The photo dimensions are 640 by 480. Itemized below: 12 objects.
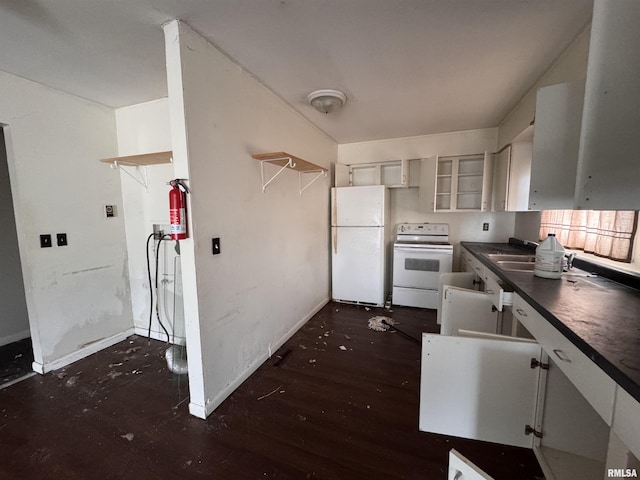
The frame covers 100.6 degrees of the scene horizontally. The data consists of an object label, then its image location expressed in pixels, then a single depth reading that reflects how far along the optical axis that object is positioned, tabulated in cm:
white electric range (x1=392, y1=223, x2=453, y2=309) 326
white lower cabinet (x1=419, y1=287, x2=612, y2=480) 122
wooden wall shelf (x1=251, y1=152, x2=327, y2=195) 191
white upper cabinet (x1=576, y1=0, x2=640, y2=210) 92
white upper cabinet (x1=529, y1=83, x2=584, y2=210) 138
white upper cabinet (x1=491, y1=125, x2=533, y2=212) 247
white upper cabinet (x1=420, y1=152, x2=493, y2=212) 312
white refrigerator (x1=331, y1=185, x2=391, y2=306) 335
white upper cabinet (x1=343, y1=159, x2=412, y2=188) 349
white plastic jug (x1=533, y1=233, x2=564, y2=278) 156
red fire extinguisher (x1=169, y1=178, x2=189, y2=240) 144
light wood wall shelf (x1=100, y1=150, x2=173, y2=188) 199
